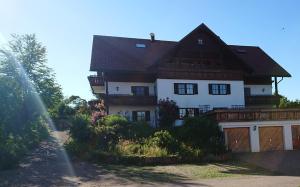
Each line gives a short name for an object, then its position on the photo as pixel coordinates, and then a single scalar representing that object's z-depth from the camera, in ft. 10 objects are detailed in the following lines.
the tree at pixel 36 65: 76.20
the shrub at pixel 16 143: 36.51
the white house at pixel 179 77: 67.90
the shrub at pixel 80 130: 48.76
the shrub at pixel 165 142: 47.78
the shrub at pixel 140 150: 44.57
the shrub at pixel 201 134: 49.58
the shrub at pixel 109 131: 49.00
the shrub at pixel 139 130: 53.20
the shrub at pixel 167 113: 64.48
